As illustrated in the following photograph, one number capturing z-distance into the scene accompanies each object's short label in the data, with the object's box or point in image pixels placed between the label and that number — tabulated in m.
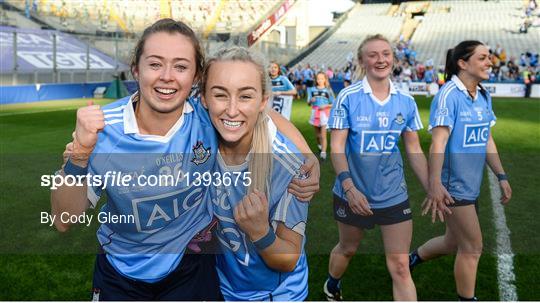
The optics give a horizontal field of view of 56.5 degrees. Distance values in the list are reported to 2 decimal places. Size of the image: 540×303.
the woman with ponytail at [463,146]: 3.77
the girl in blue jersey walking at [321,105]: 10.55
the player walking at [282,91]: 10.45
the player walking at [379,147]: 3.67
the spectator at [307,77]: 30.25
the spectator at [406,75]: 30.05
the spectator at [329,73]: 32.08
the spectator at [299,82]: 30.80
